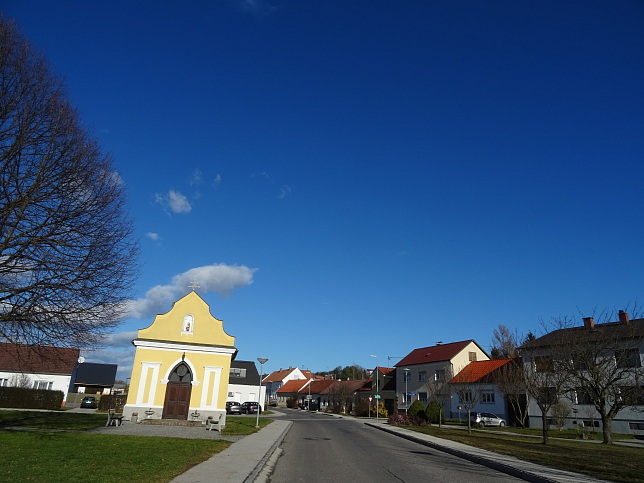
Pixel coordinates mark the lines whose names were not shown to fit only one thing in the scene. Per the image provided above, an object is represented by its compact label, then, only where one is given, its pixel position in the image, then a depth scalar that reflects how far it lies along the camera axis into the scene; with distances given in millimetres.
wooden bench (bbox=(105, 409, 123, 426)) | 26053
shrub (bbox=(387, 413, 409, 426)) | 40625
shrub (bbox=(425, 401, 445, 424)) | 43656
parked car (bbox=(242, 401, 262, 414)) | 57562
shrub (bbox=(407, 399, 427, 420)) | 44000
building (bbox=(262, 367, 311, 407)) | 111362
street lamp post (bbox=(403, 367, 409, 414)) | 61125
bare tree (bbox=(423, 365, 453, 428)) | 47978
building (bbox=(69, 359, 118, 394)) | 67131
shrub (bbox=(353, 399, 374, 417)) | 64062
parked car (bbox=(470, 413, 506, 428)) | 46000
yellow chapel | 30016
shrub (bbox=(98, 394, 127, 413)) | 42566
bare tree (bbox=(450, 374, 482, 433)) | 34488
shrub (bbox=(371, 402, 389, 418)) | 62969
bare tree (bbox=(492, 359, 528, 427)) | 40562
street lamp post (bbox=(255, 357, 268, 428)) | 30156
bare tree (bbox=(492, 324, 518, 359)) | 71862
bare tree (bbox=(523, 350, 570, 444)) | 25656
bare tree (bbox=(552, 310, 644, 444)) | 26828
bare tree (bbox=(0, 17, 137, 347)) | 15250
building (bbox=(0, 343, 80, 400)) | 49281
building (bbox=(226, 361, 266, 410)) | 70062
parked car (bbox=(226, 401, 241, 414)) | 52969
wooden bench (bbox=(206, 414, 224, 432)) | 24997
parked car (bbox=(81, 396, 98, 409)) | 51219
